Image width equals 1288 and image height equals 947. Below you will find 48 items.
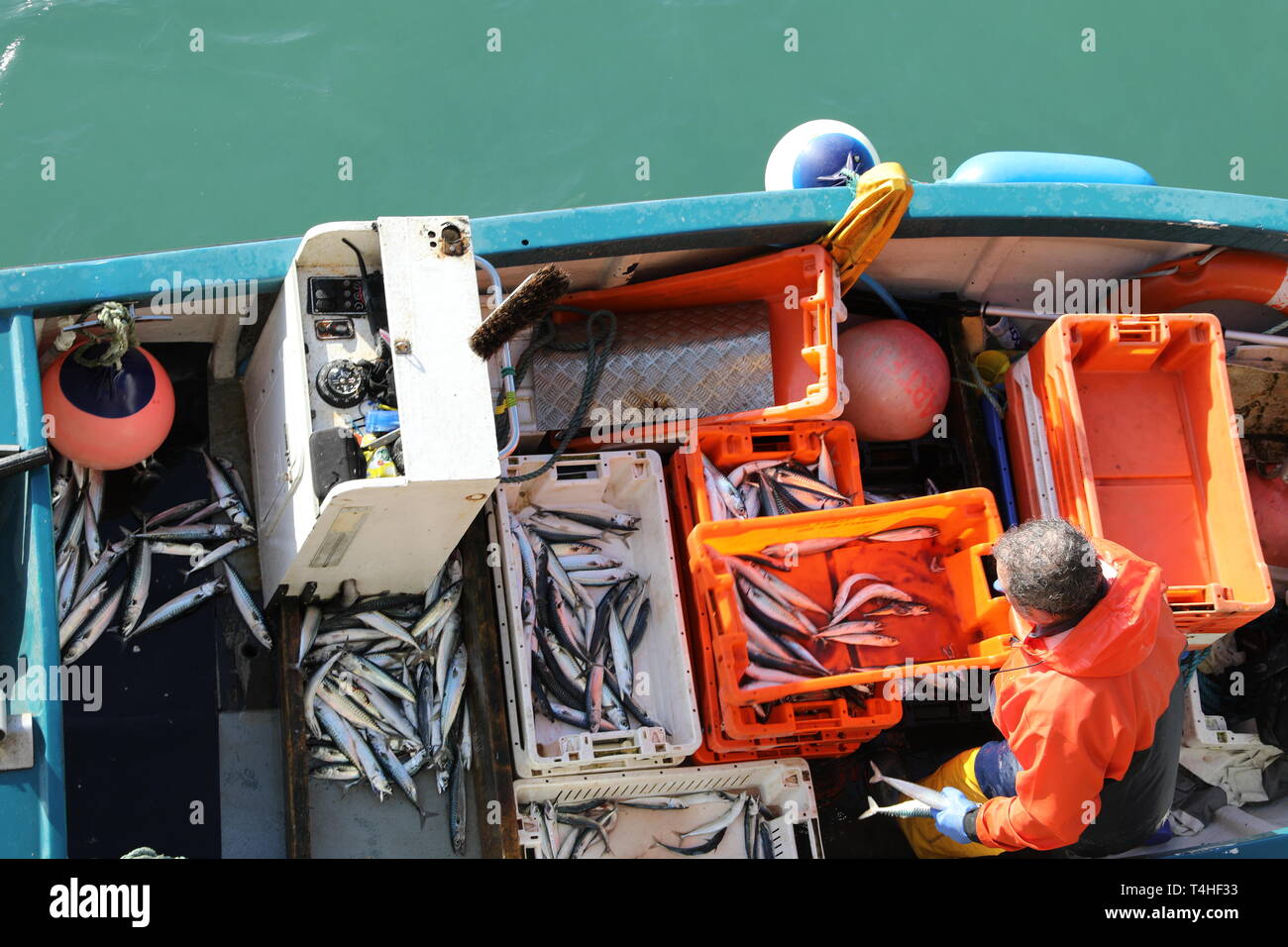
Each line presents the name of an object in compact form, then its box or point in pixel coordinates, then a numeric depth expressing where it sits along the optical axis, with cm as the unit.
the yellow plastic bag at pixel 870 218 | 575
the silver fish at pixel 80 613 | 531
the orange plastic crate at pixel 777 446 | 600
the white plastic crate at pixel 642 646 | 542
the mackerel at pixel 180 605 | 548
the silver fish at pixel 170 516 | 562
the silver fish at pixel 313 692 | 539
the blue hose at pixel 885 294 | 643
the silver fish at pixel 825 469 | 606
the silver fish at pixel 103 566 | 541
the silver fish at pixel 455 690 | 552
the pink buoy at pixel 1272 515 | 668
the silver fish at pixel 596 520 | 603
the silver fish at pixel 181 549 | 559
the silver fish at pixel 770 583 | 588
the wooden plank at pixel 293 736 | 518
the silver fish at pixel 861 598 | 594
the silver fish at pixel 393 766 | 543
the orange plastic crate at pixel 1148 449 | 592
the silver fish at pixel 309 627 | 545
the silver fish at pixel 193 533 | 557
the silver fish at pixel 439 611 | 557
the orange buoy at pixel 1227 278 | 636
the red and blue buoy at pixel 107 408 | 518
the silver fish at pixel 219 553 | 557
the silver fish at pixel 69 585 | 533
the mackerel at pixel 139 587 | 544
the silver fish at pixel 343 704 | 546
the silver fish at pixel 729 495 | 595
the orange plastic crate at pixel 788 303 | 590
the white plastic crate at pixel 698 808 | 556
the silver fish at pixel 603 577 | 596
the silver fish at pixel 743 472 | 604
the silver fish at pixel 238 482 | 573
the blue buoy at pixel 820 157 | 636
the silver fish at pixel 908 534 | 600
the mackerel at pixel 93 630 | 532
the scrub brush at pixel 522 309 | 447
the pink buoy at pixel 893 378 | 621
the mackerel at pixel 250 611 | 555
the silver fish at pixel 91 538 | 545
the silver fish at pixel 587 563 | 595
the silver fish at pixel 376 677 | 552
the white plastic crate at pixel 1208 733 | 625
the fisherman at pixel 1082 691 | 430
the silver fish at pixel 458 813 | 539
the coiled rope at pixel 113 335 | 504
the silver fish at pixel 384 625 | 552
